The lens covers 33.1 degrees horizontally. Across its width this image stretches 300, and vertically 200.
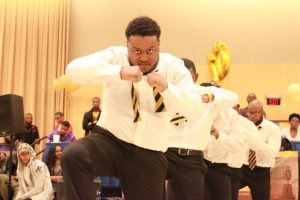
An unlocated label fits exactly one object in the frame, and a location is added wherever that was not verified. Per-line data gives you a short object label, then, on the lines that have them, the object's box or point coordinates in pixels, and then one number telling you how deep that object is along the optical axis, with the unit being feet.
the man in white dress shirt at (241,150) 20.16
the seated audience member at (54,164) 30.17
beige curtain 48.24
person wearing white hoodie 29.01
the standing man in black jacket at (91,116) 36.84
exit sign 46.93
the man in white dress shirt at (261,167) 23.30
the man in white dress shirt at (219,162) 18.26
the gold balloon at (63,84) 44.60
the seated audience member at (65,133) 34.83
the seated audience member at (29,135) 37.88
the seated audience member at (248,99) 31.00
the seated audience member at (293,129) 36.11
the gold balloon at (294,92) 42.74
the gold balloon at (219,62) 45.26
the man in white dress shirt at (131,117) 10.78
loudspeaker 28.73
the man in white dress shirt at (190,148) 15.87
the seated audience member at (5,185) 30.53
